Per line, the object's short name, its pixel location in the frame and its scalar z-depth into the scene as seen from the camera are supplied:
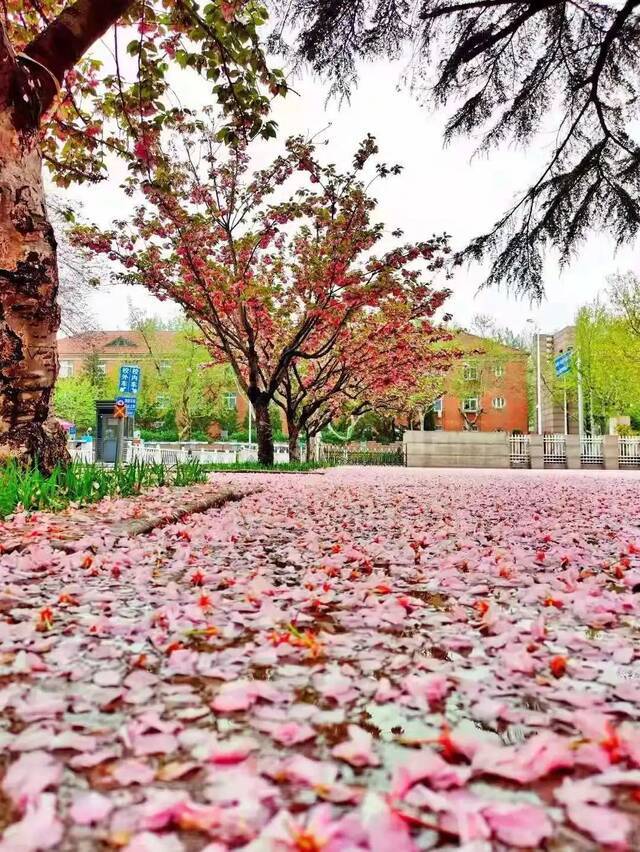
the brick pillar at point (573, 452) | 25.62
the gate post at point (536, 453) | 25.23
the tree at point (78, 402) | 41.75
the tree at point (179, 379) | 38.59
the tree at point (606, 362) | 26.23
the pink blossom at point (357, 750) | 0.97
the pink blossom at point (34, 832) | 0.74
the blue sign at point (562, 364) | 27.94
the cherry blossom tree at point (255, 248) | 11.40
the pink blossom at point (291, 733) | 1.05
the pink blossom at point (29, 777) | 0.84
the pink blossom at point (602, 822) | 0.75
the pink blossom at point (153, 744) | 1.01
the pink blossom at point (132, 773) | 0.90
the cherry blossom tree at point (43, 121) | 4.58
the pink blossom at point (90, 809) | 0.80
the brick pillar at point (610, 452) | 25.58
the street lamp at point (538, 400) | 31.67
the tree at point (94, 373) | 45.28
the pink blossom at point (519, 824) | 0.75
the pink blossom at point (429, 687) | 1.28
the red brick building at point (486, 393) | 39.34
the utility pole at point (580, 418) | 29.31
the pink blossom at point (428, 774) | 0.86
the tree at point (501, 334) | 40.62
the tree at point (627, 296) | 25.95
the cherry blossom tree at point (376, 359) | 13.80
